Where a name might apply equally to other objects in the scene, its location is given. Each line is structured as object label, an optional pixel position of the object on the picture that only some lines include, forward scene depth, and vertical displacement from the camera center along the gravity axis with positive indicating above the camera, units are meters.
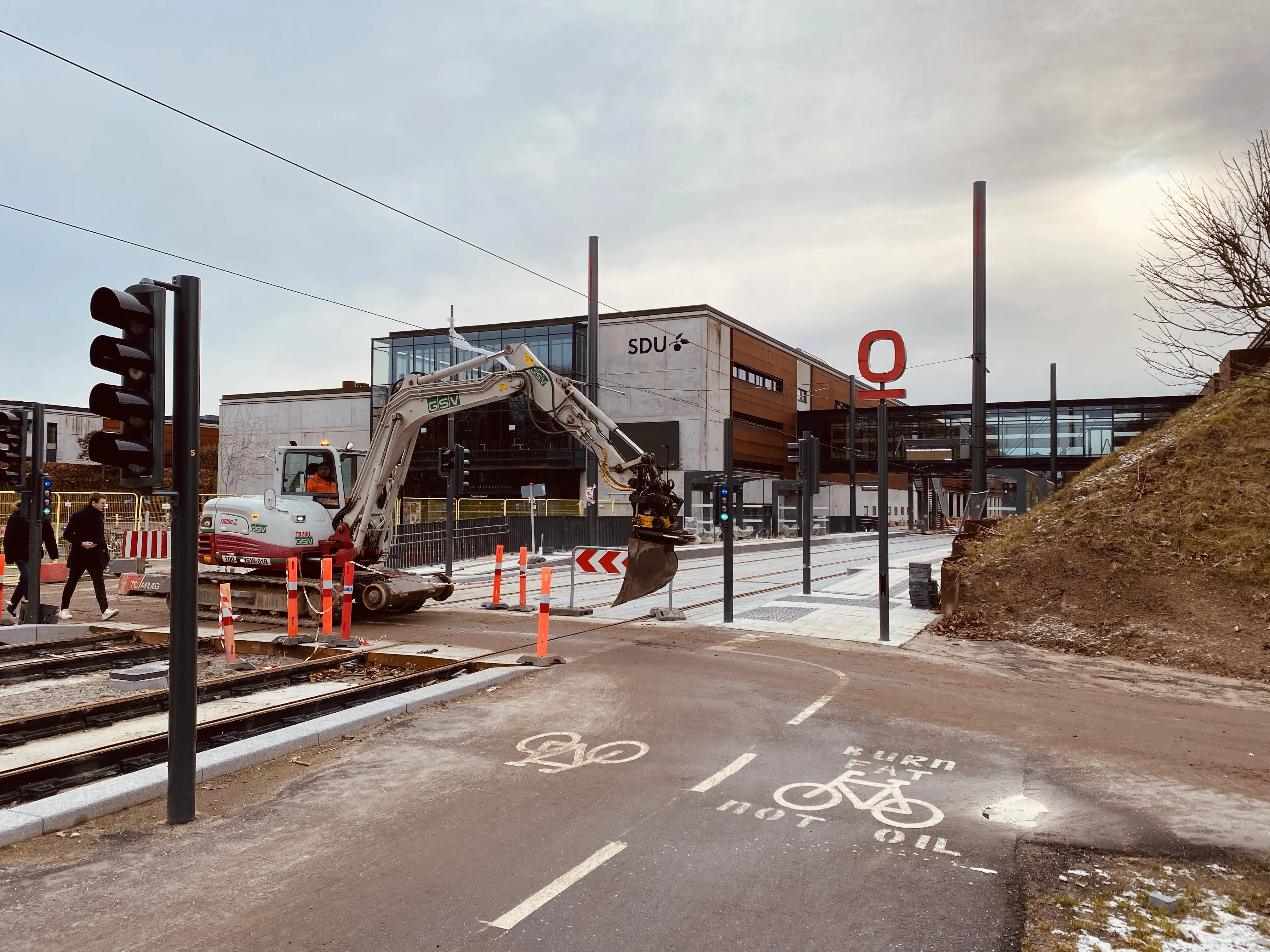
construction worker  15.13 +0.23
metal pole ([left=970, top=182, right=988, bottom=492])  17.97 +3.34
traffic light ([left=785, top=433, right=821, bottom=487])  18.81 +0.85
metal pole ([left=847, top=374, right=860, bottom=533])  55.41 +3.62
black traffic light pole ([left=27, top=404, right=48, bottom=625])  12.53 -0.24
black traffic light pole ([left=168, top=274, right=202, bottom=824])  5.19 -0.36
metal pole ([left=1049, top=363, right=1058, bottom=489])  48.34 +4.57
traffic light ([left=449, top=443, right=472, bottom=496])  19.41 +0.56
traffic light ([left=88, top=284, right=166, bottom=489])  4.93 +0.62
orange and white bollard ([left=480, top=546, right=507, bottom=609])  15.84 -1.72
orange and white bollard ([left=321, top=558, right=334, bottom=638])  12.11 -1.34
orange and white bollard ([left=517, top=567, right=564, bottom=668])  10.72 -1.65
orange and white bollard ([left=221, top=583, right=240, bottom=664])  10.92 -1.60
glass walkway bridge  54.81 +4.32
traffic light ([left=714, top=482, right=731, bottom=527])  15.47 -0.12
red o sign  13.41 +2.00
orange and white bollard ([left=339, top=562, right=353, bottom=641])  12.31 -1.62
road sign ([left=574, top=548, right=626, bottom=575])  13.73 -1.01
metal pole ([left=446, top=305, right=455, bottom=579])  21.42 -0.70
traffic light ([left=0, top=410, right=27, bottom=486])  12.48 +0.61
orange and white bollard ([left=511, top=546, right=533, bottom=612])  15.92 -1.93
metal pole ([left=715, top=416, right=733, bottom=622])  14.95 -1.00
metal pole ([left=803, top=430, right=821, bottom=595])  19.58 -0.58
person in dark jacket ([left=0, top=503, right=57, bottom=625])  13.53 -0.77
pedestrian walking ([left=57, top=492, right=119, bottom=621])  13.99 -0.81
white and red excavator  14.24 -0.21
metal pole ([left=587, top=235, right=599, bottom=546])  29.75 +5.91
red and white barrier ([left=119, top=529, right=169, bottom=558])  21.50 -1.25
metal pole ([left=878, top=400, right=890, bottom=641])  13.55 -1.15
